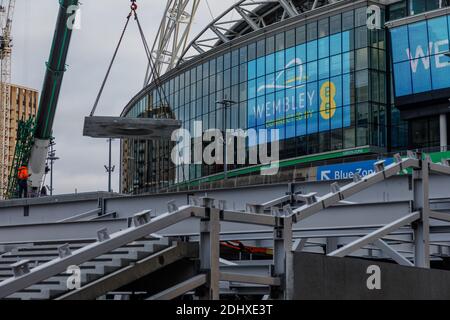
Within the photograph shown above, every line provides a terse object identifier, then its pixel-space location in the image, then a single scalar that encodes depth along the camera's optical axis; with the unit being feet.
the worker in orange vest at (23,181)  121.19
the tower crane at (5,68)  489.58
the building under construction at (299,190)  45.85
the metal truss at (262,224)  40.68
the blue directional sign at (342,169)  211.82
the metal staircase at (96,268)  43.29
